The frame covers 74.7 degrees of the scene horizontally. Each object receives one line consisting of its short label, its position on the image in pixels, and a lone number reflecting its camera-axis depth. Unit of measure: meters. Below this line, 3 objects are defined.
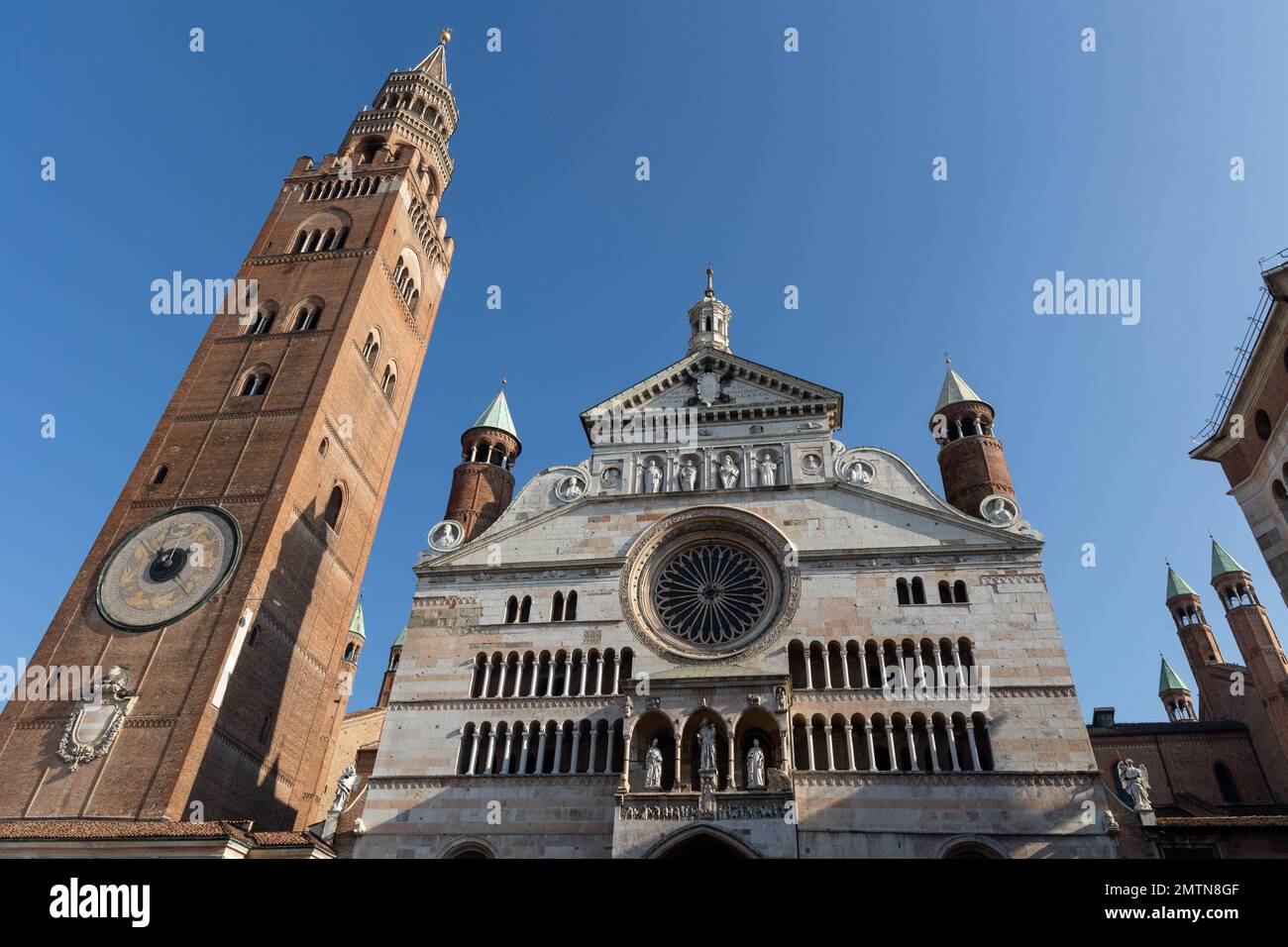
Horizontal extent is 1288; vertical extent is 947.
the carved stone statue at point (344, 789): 23.44
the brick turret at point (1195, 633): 50.06
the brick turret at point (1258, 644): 40.78
